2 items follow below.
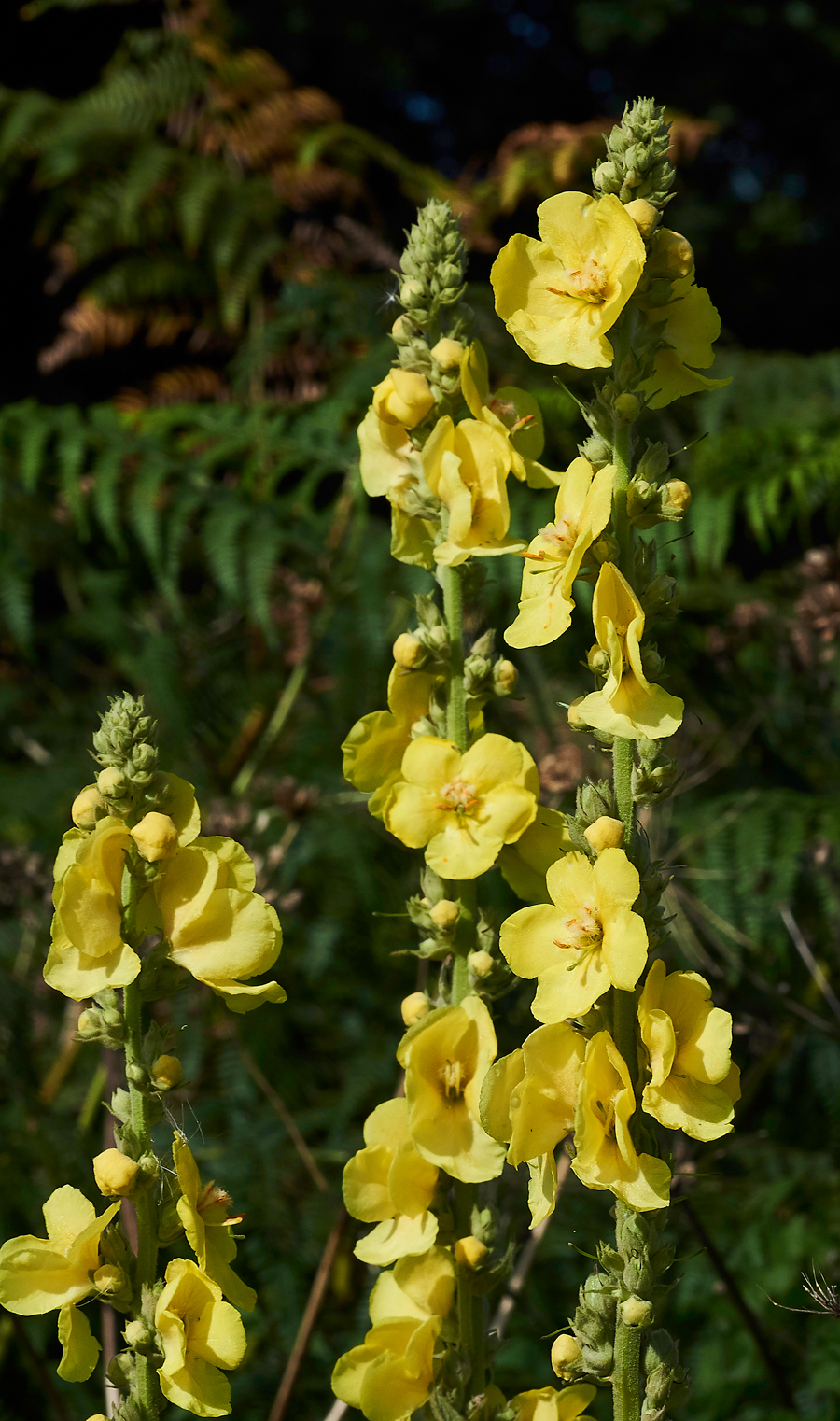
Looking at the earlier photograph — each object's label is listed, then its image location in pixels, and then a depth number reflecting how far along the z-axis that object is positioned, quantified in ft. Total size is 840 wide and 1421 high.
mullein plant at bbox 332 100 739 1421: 2.75
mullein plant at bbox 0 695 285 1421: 2.75
